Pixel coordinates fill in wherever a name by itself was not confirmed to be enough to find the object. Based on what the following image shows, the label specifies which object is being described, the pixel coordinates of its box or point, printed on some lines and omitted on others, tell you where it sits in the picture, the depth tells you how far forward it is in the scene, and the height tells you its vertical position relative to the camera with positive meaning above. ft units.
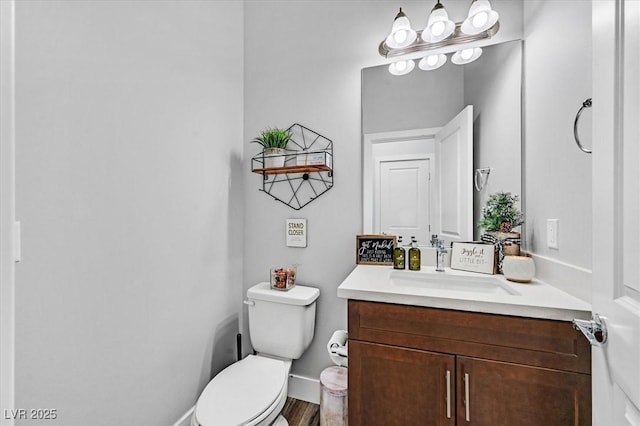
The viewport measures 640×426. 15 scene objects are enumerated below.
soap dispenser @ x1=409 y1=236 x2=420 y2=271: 5.12 -0.83
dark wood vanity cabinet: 2.98 -1.76
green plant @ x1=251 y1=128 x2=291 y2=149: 6.00 +1.50
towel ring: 2.99 +0.99
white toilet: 3.98 -2.70
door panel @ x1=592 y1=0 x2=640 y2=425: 1.76 +0.03
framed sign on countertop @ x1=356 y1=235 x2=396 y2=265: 5.43 -0.70
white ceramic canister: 4.05 -0.79
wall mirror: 4.81 +1.22
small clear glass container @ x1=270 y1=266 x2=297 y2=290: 5.73 -1.33
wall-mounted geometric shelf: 5.93 +0.84
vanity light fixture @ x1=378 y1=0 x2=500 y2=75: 4.67 +3.02
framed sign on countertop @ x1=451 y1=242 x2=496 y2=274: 4.62 -0.74
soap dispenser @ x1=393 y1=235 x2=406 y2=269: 5.19 -0.82
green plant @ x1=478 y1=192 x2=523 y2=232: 4.59 -0.01
